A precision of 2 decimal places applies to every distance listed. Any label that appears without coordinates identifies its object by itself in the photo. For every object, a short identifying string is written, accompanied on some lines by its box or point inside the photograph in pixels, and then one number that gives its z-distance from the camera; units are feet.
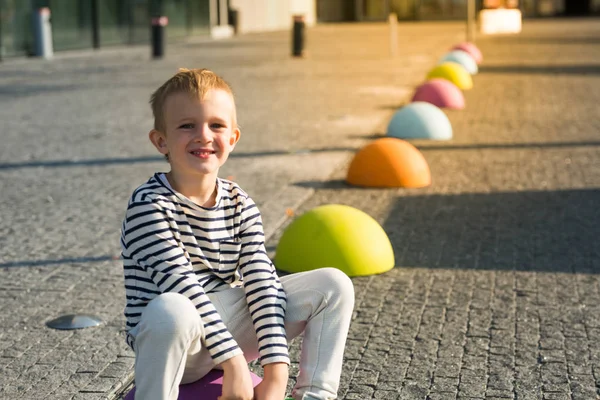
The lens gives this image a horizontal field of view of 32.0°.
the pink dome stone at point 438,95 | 48.39
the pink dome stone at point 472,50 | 78.38
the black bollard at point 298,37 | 89.79
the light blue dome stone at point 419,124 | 38.55
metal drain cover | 16.19
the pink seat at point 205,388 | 10.91
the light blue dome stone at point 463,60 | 68.08
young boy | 10.69
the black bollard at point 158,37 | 86.58
